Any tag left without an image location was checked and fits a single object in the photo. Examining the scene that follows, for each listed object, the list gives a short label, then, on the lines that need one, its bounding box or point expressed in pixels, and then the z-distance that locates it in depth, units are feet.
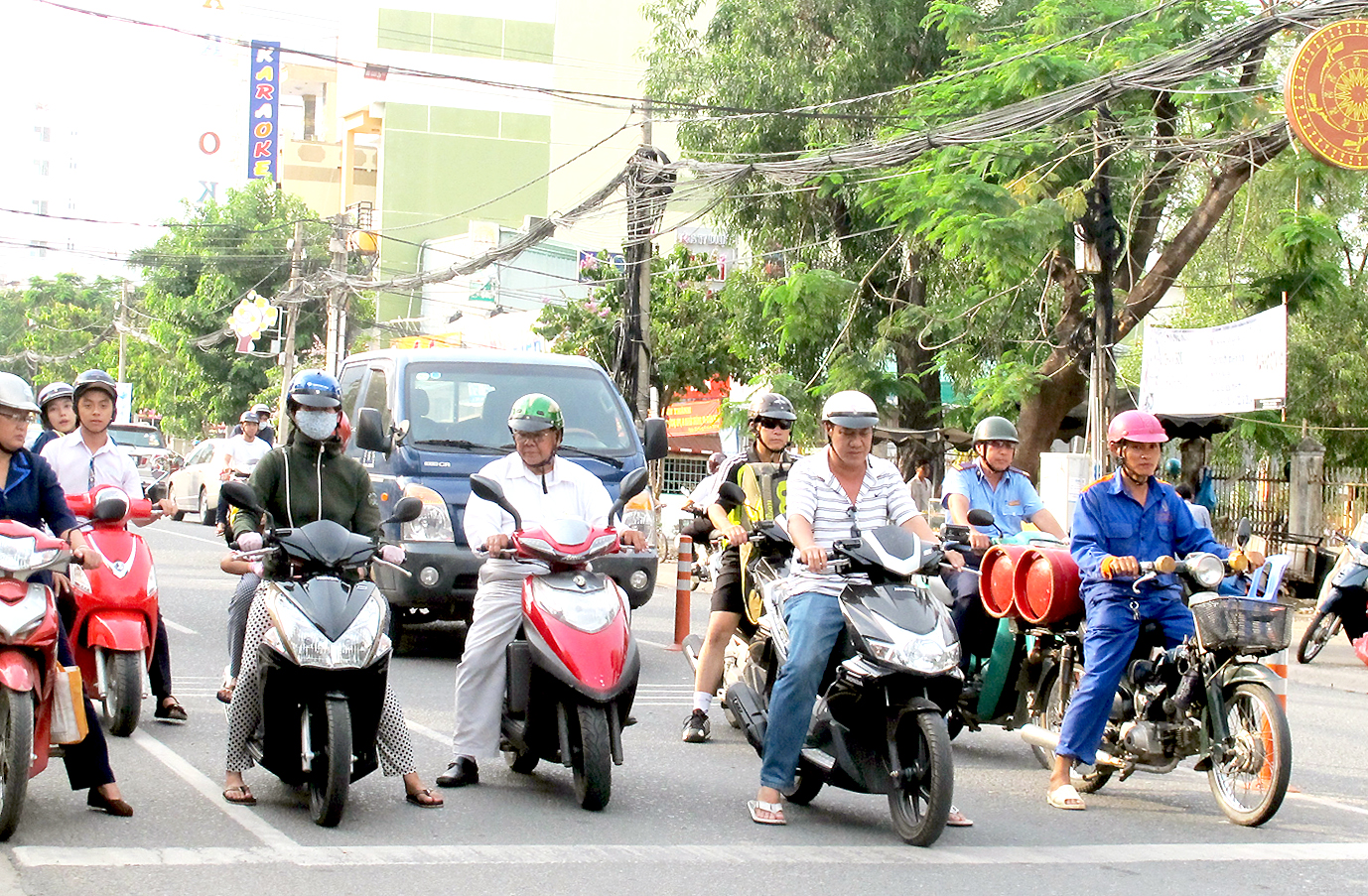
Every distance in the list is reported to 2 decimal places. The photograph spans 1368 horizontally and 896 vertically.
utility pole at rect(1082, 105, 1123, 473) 57.11
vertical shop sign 215.10
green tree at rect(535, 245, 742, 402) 92.79
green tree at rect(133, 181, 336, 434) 162.61
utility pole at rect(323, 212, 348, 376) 121.19
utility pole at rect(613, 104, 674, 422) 71.65
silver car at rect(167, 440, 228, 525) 85.51
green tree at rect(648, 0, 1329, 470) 55.26
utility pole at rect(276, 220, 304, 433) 126.52
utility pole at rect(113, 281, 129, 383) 210.38
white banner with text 54.44
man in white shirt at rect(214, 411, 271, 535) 53.21
